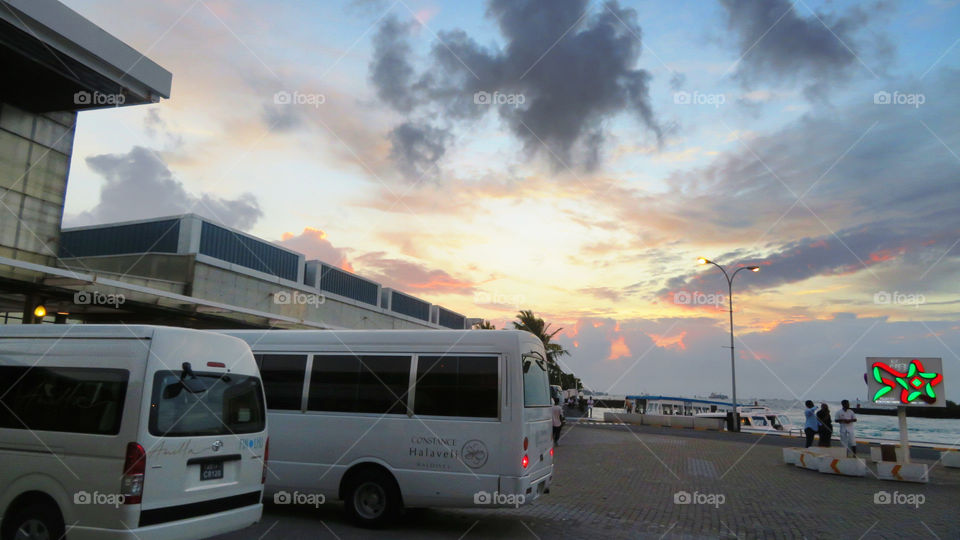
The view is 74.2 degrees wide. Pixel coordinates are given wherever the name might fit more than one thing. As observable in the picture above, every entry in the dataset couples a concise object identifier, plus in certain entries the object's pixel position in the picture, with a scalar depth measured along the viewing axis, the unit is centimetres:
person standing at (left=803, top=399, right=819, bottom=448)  2184
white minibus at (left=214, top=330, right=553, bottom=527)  856
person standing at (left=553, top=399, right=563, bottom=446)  1888
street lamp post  3641
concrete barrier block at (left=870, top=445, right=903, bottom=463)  1788
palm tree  5425
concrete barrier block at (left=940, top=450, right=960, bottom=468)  1970
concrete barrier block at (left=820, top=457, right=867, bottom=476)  1636
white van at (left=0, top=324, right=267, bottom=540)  592
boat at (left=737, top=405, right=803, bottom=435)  5053
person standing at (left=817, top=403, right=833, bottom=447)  2117
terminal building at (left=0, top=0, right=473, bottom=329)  1459
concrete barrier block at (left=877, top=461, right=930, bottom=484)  1559
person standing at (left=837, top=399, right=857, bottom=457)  1933
